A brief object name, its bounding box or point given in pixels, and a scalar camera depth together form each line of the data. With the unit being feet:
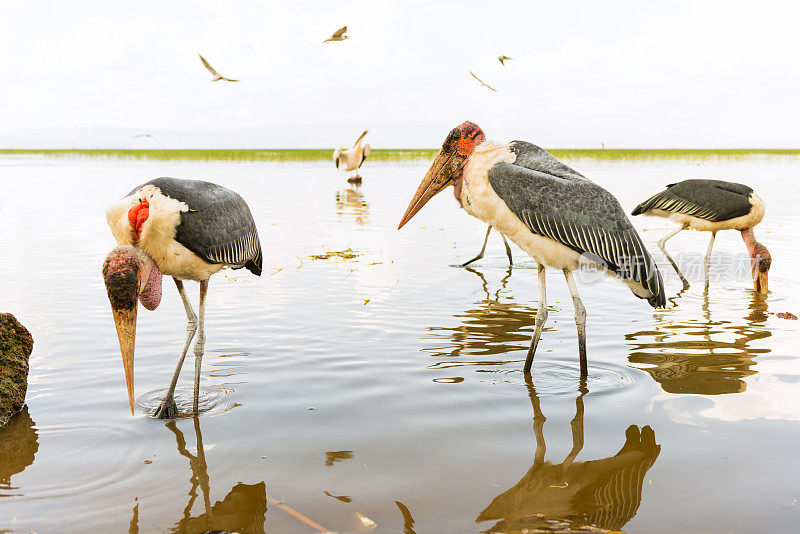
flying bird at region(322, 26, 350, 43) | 32.22
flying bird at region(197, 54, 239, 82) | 31.71
